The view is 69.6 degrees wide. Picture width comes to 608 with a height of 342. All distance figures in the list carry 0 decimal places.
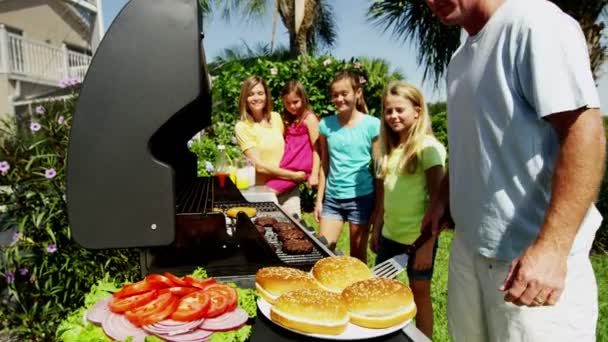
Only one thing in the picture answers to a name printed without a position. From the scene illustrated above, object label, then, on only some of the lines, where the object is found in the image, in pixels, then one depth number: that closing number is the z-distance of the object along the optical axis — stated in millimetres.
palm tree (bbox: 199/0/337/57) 11500
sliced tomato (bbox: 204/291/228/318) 1139
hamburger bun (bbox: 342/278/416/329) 1205
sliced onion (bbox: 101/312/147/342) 1070
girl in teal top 3740
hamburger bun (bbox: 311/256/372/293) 1416
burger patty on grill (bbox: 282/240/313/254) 1856
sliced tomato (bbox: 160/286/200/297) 1197
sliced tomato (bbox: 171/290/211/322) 1101
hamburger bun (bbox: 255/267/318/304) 1296
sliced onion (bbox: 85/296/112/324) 1131
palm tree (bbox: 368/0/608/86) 7707
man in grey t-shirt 1236
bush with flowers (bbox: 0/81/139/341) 3088
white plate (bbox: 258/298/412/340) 1149
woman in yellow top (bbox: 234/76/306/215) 3945
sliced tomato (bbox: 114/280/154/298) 1192
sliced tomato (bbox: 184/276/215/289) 1246
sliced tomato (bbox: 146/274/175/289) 1237
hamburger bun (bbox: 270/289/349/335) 1155
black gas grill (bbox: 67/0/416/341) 1279
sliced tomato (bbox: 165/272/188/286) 1257
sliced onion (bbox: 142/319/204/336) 1069
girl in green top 2789
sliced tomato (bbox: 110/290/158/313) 1144
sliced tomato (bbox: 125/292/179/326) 1095
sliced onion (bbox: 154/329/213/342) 1061
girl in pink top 4242
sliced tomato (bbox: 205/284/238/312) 1196
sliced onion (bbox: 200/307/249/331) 1113
